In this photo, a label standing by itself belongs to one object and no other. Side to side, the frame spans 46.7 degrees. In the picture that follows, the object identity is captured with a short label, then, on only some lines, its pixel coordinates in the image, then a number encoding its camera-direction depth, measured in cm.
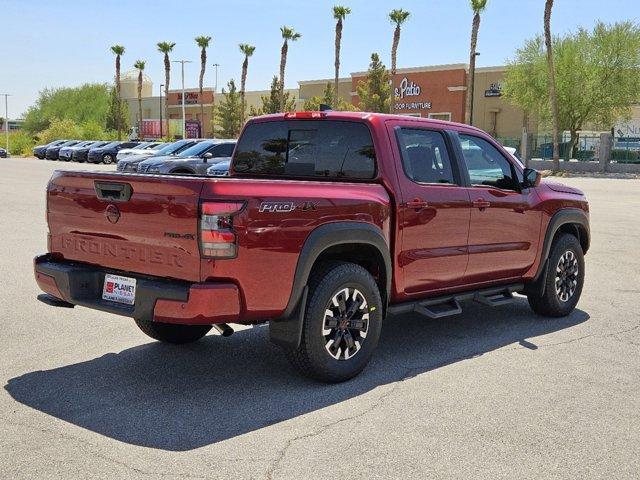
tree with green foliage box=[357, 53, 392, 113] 6894
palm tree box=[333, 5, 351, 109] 5997
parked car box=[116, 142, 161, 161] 3731
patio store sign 6900
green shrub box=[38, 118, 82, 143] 8056
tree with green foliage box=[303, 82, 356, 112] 6775
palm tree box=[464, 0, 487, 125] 4827
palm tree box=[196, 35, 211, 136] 7812
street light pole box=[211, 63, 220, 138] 8768
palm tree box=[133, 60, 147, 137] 8928
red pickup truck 454
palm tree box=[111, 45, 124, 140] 8209
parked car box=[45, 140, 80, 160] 5847
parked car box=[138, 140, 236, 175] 2163
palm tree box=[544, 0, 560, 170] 4350
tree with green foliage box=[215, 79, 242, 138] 8406
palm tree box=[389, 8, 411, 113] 5650
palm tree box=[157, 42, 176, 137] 8088
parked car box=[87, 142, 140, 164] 5059
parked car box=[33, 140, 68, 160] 6062
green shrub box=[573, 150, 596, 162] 4772
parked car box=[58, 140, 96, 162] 5528
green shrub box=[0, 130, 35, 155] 7681
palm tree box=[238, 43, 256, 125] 7576
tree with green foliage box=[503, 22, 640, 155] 4941
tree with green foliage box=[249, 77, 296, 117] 8108
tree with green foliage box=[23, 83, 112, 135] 11225
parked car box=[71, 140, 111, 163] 5371
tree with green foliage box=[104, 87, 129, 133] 9882
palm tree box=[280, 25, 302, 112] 6619
